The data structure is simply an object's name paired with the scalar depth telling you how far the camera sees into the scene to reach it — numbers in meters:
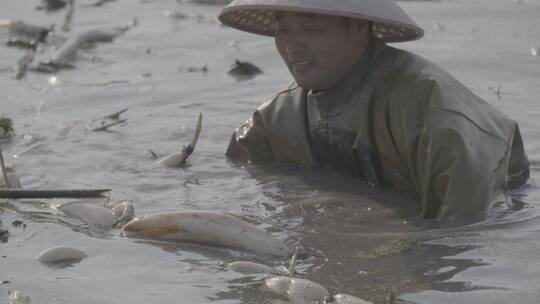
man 9.01
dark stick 8.47
